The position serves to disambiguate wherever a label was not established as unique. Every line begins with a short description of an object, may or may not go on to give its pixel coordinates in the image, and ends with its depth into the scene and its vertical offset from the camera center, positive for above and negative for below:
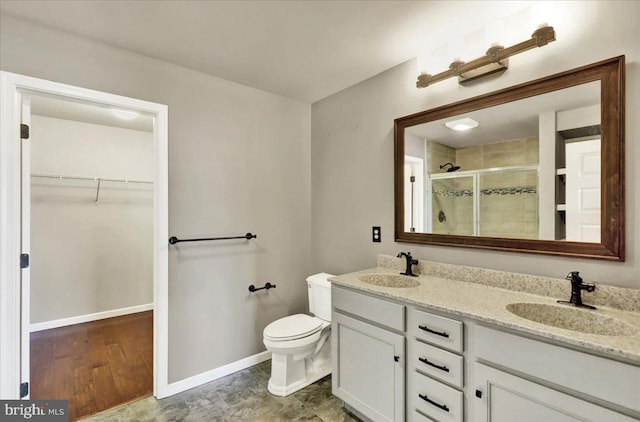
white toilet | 2.15 -0.99
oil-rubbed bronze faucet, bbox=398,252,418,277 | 2.08 -0.37
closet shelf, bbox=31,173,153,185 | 3.30 +0.39
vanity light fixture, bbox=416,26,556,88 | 1.48 +0.86
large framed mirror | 1.39 +0.24
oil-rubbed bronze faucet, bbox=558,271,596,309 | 1.37 -0.36
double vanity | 1.02 -0.59
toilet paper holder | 2.61 -0.69
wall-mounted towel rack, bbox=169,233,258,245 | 2.16 -0.22
